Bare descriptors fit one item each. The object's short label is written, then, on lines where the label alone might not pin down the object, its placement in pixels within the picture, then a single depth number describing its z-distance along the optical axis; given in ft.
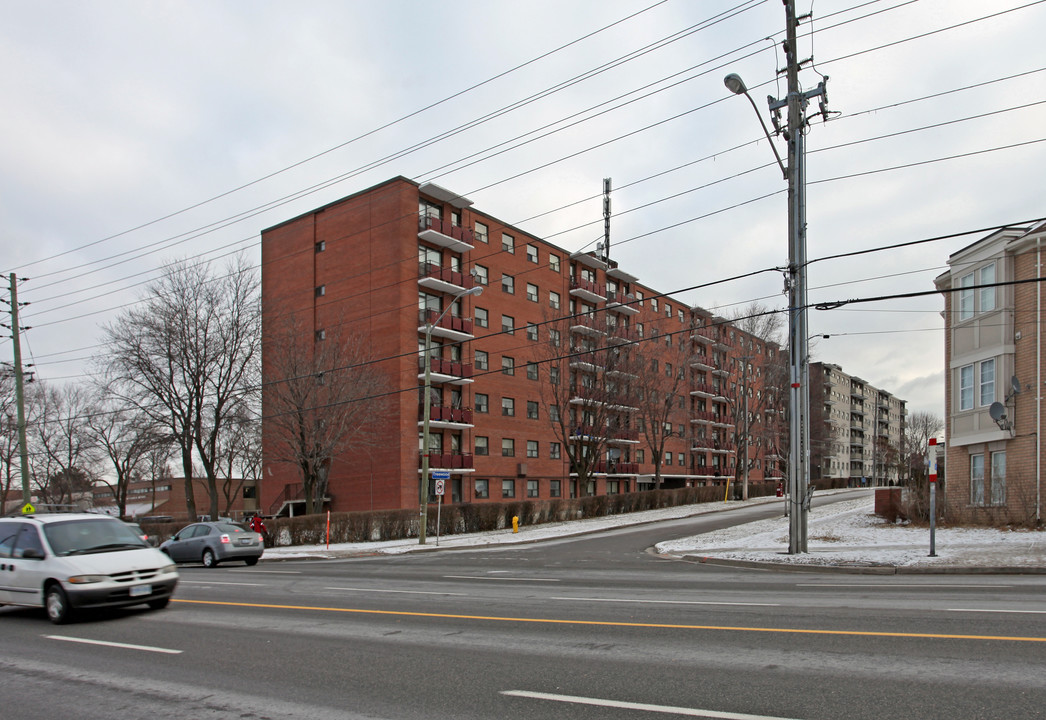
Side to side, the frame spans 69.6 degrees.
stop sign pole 54.44
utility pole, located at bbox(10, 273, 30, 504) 110.32
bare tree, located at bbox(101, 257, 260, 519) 130.11
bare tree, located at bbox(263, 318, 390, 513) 124.57
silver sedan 78.38
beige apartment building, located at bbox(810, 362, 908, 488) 351.62
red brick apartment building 146.00
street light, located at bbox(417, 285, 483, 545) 94.38
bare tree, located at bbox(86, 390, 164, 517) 133.18
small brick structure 84.38
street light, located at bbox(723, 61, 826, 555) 61.82
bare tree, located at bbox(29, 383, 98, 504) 196.75
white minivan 33.53
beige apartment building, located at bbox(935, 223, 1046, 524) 76.84
